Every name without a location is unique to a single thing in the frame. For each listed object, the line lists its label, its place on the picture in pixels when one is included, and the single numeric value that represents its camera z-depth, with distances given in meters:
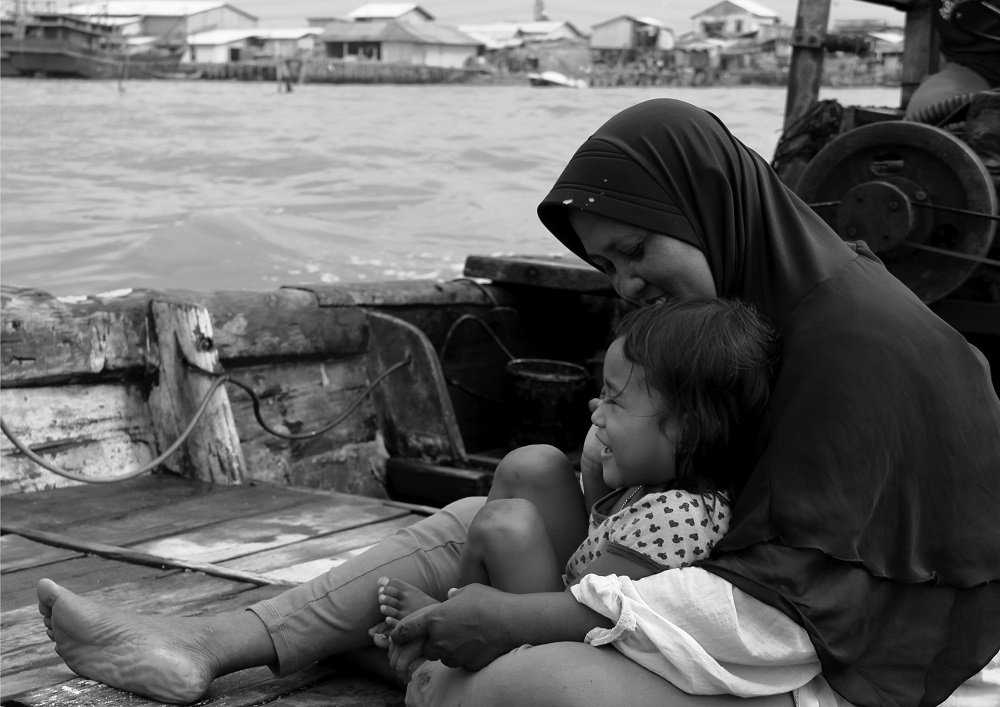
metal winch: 3.86
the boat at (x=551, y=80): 76.69
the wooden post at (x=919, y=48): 5.23
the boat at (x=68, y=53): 63.38
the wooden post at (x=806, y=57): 5.46
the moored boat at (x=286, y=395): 2.96
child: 1.62
